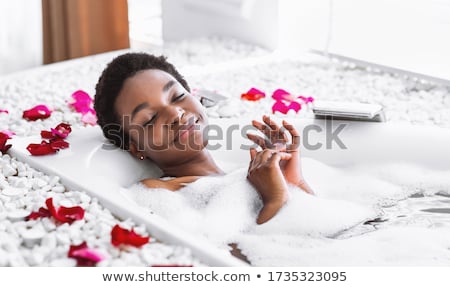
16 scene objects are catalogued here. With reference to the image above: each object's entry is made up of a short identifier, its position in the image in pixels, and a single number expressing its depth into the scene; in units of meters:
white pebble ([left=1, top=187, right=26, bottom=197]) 1.86
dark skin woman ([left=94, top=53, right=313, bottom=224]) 1.93
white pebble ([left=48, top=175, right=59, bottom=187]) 1.91
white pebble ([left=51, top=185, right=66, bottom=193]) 1.88
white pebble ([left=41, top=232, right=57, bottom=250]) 1.56
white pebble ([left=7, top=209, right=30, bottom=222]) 1.71
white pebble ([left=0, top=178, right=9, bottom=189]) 1.91
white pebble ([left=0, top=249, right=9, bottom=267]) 1.49
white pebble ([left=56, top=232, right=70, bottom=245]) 1.57
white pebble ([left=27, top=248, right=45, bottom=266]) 1.49
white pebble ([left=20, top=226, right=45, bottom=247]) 1.59
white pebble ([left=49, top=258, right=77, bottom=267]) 1.48
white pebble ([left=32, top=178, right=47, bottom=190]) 1.91
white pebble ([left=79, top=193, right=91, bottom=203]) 1.78
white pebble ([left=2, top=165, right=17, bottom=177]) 2.01
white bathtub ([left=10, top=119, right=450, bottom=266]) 1.98
